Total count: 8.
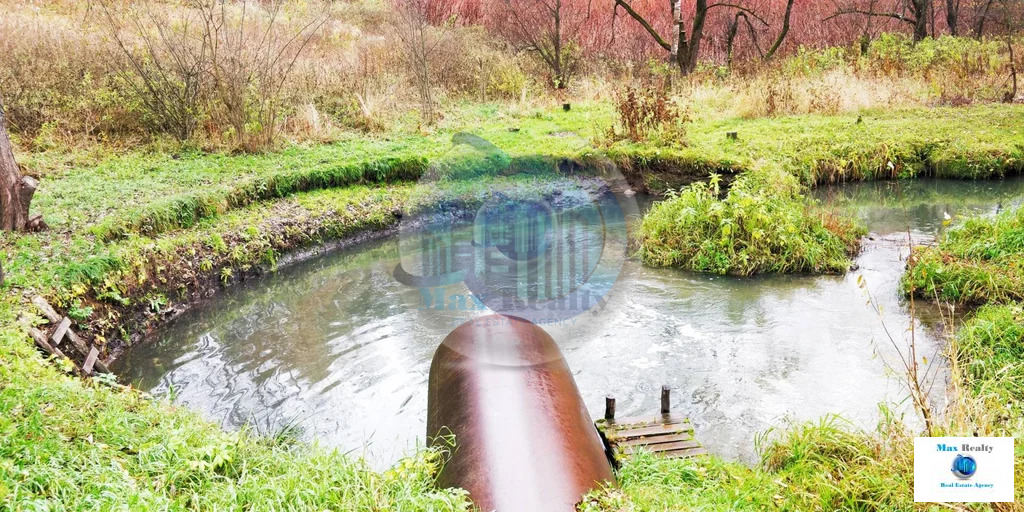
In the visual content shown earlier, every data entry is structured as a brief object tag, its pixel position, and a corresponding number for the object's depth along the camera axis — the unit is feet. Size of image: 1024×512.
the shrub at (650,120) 39.96
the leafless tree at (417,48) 47.80
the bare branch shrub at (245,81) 38.68
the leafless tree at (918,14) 66.51
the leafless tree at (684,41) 51.70
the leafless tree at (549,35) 60.24
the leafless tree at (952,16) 70.99
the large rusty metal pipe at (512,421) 9.26
